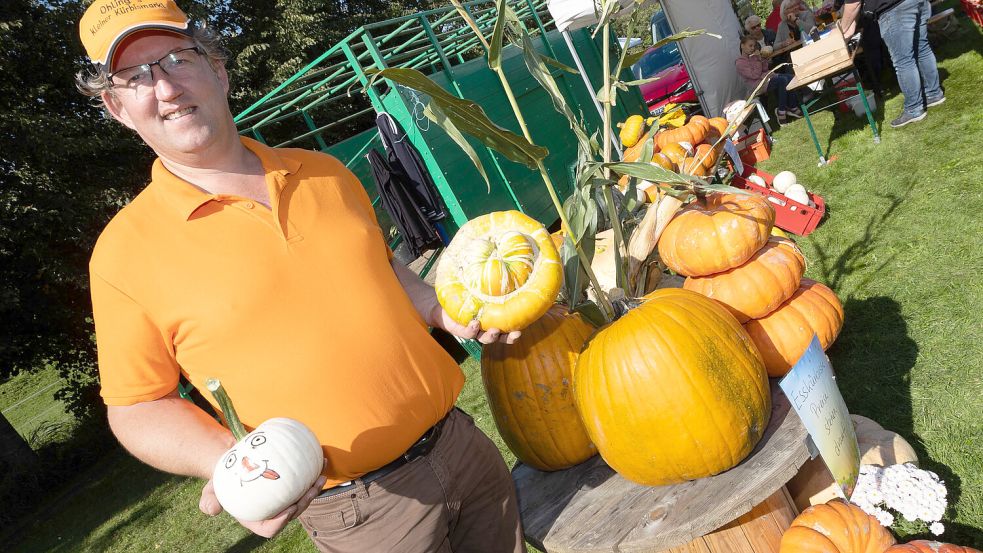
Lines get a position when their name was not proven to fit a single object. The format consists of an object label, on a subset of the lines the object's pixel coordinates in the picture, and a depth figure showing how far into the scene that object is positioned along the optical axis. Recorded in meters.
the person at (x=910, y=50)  5.28
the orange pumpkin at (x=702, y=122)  6.01
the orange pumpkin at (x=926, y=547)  1.56
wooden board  1.44
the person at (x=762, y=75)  7.89
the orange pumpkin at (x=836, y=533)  1.69
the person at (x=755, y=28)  8.77
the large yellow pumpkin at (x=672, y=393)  1.48
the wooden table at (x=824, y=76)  5.33
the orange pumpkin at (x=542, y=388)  1.69
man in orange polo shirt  1.33
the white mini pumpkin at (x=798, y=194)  4.38
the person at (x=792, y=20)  8.89
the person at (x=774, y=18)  11.13
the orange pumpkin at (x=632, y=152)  5.87
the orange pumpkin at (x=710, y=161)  4.90
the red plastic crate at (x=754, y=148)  6.64
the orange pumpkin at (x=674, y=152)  5.30
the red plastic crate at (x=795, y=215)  4.31
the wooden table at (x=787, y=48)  8.10
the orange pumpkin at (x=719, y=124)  6.29
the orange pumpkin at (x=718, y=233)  2.39
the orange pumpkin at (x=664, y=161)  4.69
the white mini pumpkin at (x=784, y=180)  4.66
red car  10.05
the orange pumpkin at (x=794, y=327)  2.43
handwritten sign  1.54
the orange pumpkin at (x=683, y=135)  5.79
